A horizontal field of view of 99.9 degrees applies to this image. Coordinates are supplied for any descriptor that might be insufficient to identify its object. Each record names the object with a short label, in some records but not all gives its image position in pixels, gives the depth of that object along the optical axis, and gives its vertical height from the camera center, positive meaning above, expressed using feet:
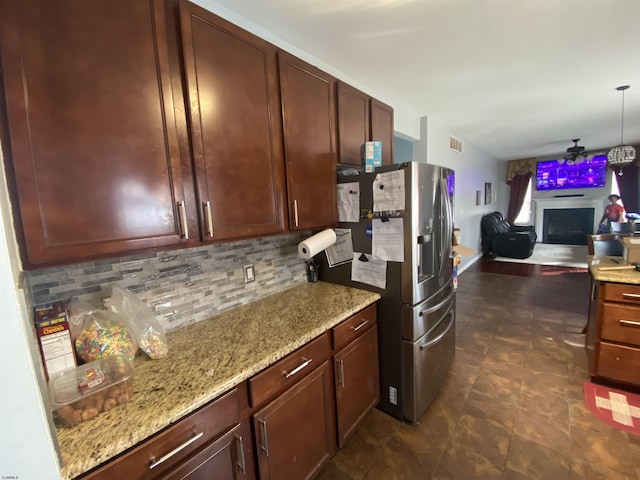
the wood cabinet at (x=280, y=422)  2.60 -2.60
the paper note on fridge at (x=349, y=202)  5.56 +0.16
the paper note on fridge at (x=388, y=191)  4.95 +0.30
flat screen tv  23.11 +2.17
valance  25.84 +3.25
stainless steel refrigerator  5.01 -1.62
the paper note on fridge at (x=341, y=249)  5.88 -0.89
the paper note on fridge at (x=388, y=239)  5.07 -0.61
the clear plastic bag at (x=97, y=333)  2.99 -1.27
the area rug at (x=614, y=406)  5.39 -4.52
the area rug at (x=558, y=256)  18.04 -4.28
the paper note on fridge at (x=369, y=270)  5.46 -1.30
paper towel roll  5.10 -0.63
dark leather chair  19.33 -2.74
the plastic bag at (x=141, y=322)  3.46 -1.35
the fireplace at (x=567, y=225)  23.99 -2.48
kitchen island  5.80 -2.87
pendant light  14.23 +2.15
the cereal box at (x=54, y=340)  2.67 -1.16
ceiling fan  17.49 +3.12
